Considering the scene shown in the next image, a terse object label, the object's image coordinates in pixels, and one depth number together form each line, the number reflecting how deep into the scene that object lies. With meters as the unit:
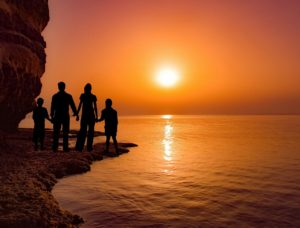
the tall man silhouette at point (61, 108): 12.84
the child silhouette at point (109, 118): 16.42
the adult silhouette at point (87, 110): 12.95
